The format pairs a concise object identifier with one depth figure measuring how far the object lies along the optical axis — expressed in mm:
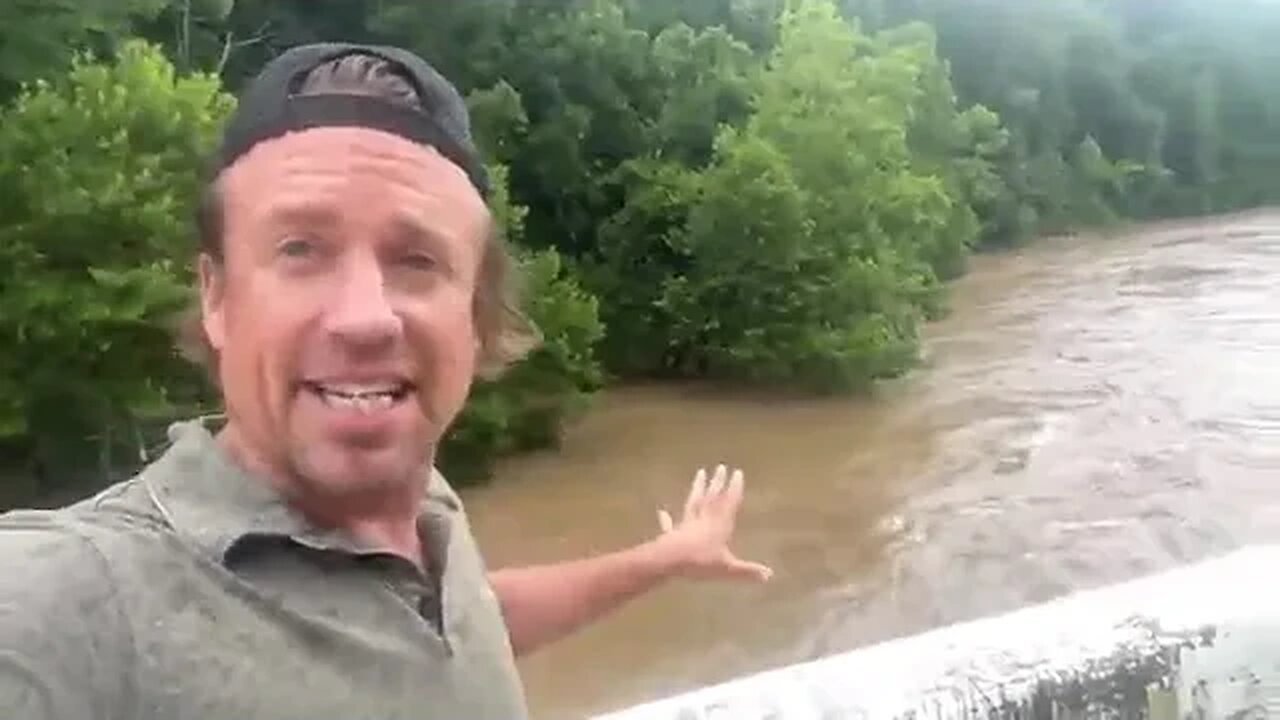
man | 721
